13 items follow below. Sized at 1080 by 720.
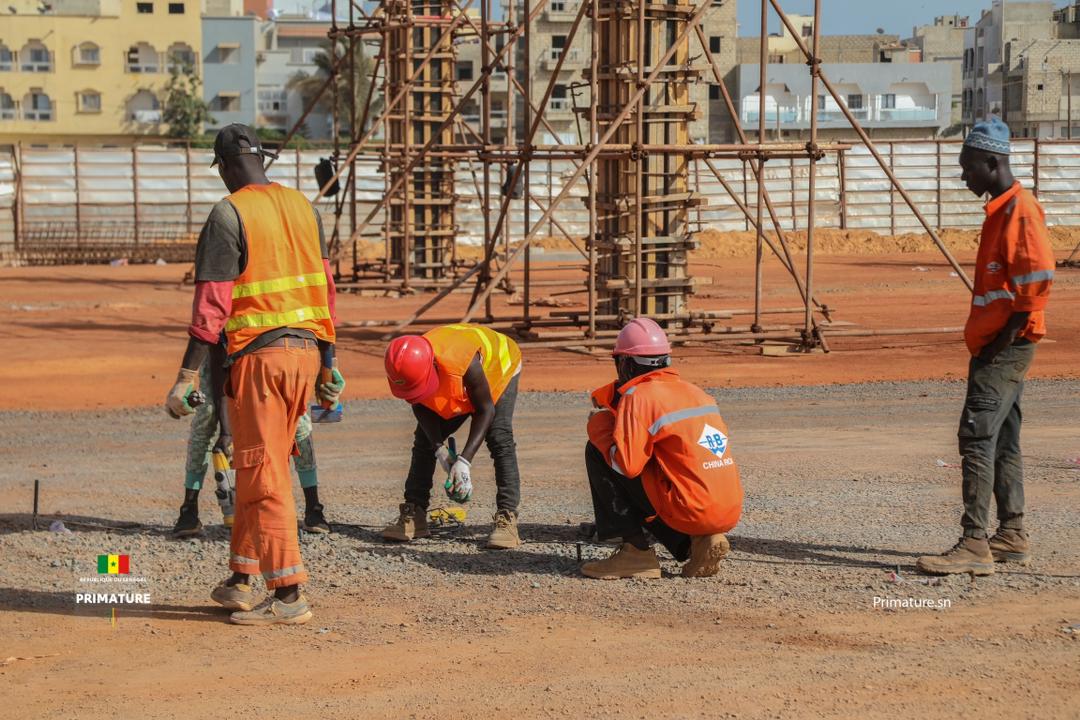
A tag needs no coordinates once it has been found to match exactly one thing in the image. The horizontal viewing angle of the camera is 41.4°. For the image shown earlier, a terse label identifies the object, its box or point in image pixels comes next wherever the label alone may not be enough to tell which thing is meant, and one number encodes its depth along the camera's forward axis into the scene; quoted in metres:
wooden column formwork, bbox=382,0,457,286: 22.62
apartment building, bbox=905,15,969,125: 91.44
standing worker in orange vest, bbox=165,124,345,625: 5.66
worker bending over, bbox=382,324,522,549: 6.68
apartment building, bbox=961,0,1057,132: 71.12
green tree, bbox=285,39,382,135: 73.44
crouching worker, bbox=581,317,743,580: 6.26
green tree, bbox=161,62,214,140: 64.56
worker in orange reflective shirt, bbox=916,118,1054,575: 6.31
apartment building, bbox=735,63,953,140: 69.94
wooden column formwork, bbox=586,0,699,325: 16.42
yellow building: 64.06
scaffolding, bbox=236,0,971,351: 15.53
